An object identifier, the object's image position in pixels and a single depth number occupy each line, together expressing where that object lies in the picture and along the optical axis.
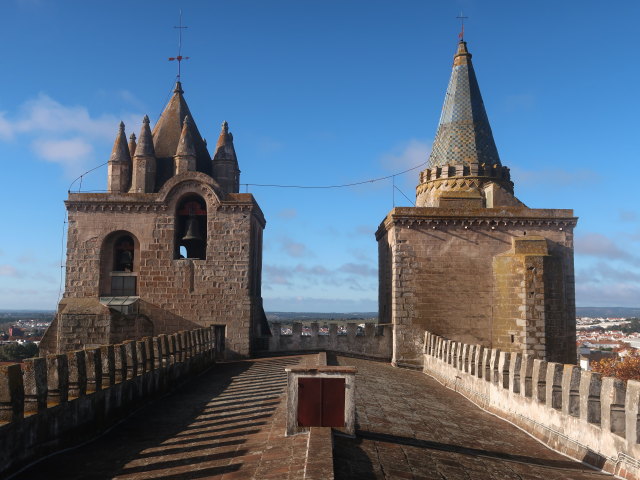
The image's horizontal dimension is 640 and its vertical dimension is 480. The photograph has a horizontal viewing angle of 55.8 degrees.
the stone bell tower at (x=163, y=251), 21.70
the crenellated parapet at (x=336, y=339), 21.91
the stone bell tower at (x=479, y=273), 19.89
